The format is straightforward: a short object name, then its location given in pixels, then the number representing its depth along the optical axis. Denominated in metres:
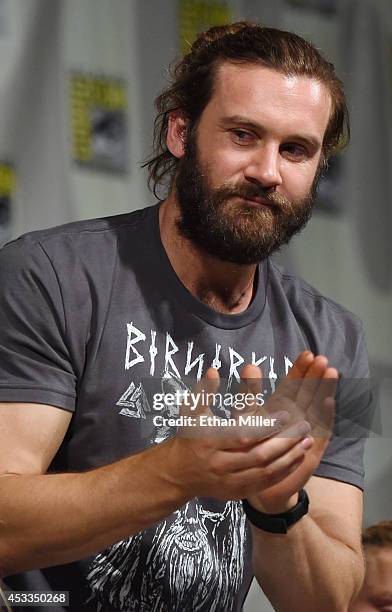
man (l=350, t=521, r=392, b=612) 2.97
